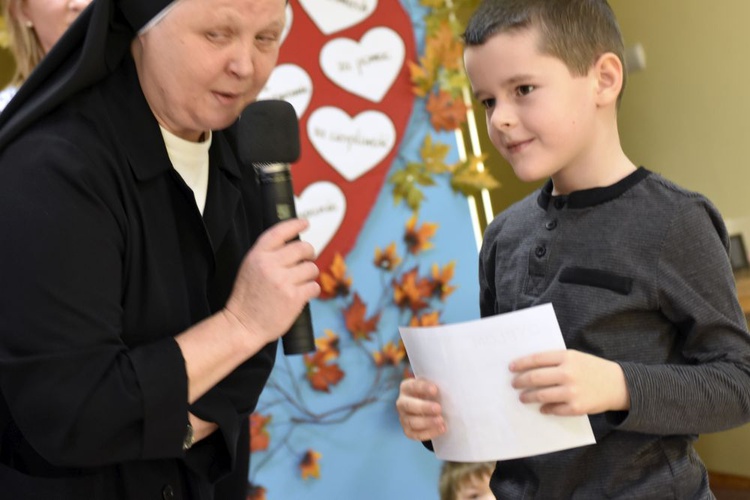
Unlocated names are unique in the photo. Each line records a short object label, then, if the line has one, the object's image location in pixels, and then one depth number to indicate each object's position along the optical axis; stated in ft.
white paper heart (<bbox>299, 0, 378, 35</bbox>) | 10.70
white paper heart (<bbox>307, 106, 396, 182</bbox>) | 10.67
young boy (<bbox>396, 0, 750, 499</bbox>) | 4.82
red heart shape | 10.59
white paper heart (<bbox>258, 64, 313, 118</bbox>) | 10.41
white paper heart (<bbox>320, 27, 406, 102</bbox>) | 10.77
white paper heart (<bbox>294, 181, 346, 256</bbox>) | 10.55
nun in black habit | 4.35
